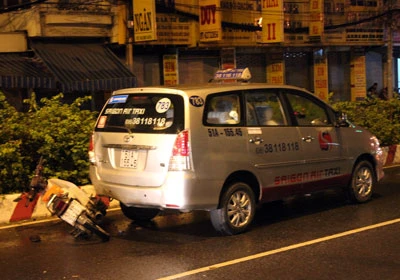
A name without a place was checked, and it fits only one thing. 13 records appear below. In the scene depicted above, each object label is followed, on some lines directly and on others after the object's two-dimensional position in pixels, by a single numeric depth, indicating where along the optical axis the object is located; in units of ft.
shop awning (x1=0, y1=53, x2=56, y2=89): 47.88
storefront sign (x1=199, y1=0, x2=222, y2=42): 58.65
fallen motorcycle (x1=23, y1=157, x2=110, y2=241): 21.82
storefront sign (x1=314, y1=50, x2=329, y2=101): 75.61
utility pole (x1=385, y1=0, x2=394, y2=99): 66.28
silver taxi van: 21.45
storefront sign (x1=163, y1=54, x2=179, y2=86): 61.00
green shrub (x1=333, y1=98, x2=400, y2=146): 43.88
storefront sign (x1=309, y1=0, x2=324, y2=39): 69.10
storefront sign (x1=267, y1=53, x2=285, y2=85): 71.41
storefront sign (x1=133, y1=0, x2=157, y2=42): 52.37
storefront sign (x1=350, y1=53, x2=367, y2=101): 79.77
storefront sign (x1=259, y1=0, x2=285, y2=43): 62.59
